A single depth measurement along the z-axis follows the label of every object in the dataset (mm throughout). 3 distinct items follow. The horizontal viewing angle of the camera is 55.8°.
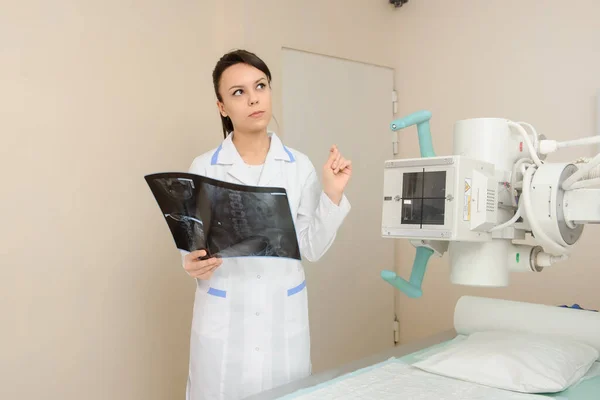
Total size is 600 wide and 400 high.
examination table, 1295
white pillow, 1293
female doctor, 1464
